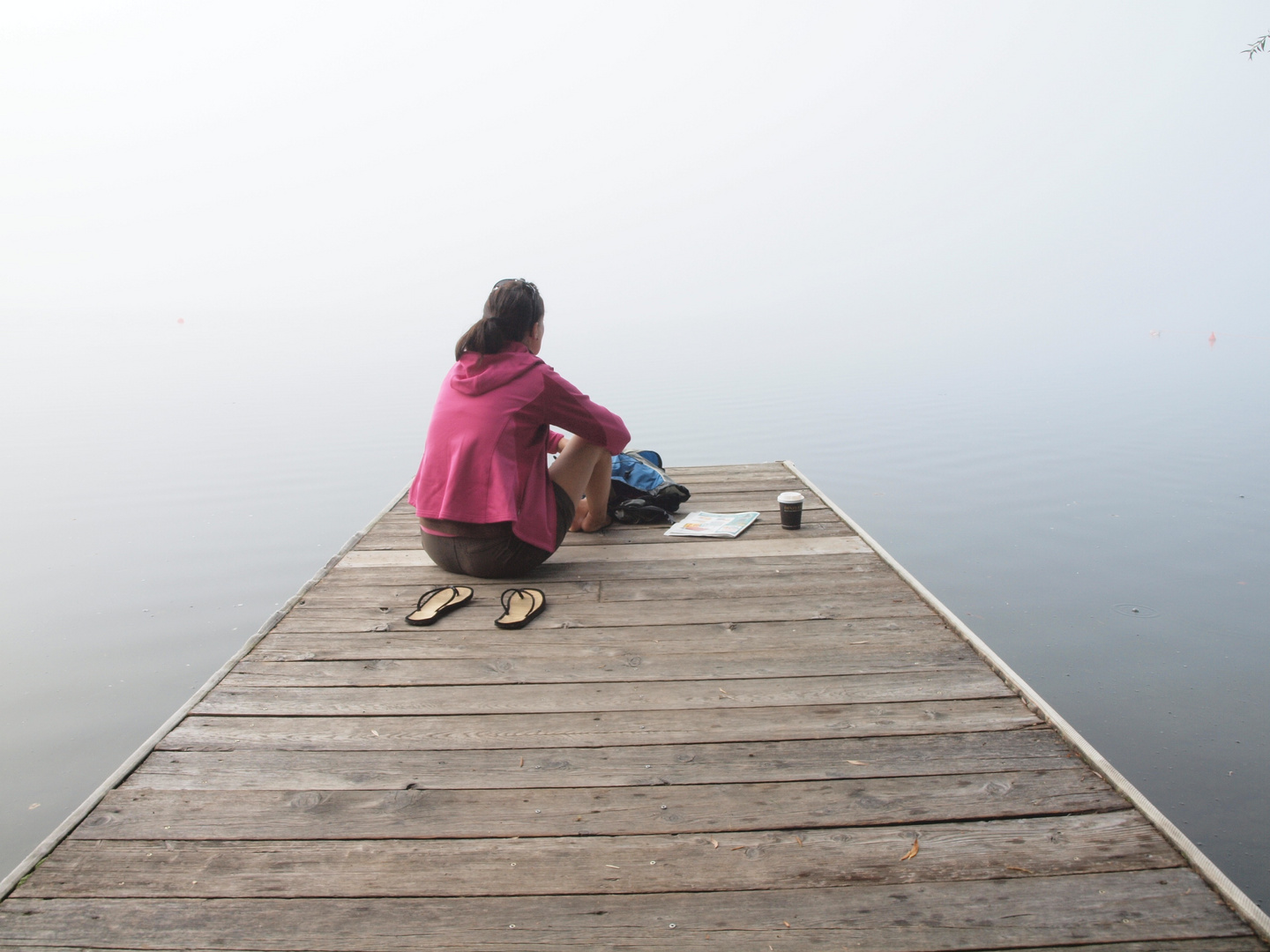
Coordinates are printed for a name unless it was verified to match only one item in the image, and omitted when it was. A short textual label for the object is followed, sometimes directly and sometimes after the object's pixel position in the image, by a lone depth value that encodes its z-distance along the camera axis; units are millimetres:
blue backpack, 4316
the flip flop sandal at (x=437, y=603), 3008
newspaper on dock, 4062
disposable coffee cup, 4047
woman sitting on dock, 3176
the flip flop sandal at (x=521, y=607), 2926
